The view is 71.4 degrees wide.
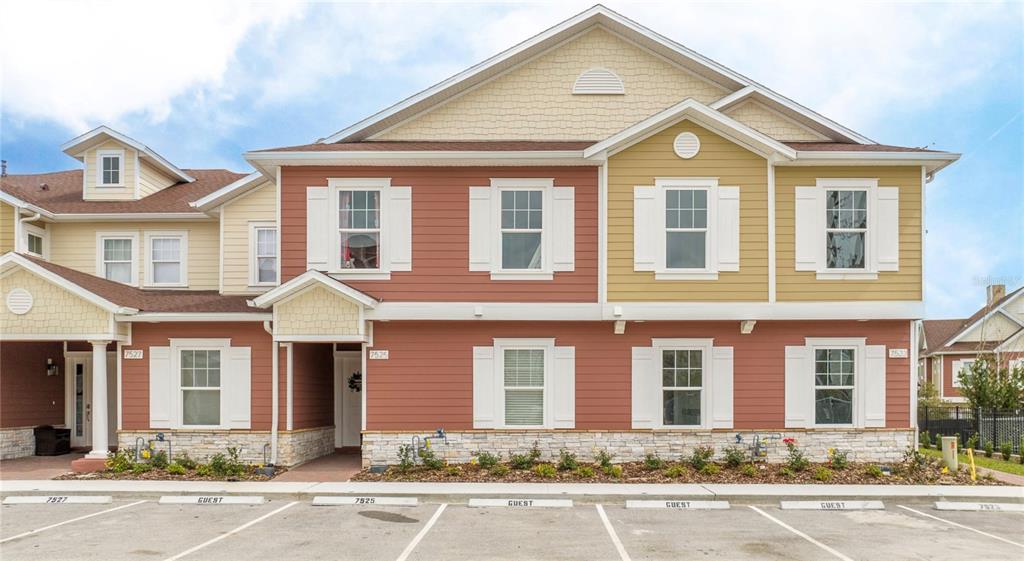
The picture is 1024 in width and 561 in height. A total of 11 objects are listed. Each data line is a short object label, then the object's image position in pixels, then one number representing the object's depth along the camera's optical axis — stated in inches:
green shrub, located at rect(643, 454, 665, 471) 557.0
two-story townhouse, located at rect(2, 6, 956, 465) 577.3
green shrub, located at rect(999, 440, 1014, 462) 694.1
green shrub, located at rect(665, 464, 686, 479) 539.8
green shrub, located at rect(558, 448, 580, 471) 553.2
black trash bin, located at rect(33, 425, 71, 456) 667.4
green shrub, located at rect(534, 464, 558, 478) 538.0
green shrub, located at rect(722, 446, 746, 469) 564.4
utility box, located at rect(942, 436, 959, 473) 565.3
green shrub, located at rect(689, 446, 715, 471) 558.3
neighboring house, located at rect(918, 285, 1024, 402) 1486.2
